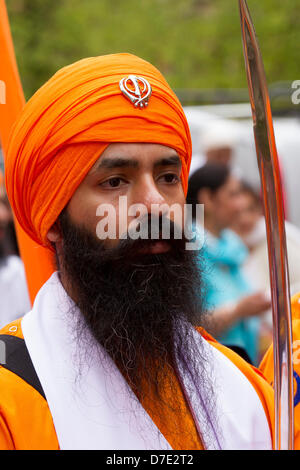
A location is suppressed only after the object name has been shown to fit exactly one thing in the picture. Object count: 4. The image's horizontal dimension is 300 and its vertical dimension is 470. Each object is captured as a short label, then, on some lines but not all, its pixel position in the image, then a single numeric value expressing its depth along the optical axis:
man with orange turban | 2.96
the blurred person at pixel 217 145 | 11.05
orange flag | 3.66
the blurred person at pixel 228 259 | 6.44
